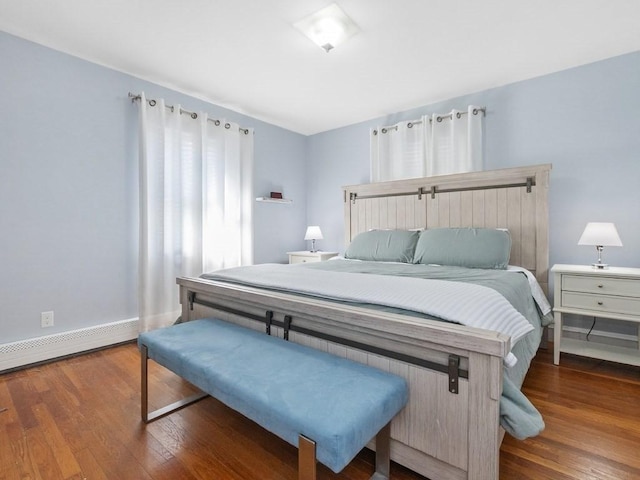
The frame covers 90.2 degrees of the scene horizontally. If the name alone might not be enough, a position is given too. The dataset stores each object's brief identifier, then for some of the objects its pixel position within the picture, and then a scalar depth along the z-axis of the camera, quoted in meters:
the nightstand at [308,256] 3.90
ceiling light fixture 2.06
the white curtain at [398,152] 3.53
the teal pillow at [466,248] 2.48
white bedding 1.26
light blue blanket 1.08
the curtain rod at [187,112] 2.88
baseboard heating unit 2.31
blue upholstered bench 0.95
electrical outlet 2.46
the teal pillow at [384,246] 2.92
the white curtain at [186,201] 2.93
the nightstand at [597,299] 2.13
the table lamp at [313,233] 4.09
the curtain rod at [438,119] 3.13
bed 1.08
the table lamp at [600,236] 2.26
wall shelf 4.05
